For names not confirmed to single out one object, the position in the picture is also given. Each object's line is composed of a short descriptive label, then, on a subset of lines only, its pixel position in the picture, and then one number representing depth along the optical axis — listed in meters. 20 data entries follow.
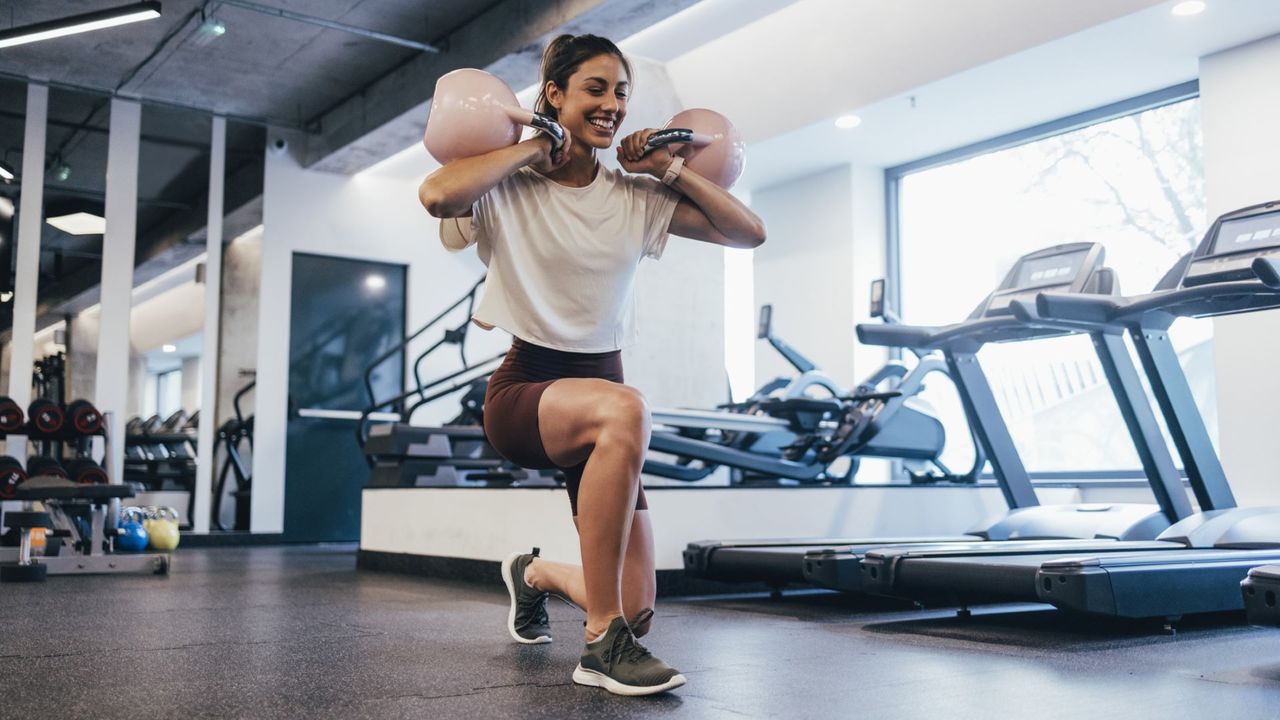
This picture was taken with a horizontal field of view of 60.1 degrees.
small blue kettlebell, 6.07
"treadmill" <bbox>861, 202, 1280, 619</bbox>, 2.69
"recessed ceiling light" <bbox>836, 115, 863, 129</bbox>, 6.88
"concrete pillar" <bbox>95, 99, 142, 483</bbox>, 7.70
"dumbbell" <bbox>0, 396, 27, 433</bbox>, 5.82
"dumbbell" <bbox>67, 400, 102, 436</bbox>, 5.80
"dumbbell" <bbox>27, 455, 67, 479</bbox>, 5.53
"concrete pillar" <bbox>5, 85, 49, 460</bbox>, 7.41
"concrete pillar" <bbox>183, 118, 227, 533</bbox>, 7.99
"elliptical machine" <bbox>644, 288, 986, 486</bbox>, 4.81
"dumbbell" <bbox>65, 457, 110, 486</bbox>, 5.70
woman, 1.93
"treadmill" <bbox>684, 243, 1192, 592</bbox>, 3.59
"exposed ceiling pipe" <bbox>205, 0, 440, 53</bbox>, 6.36
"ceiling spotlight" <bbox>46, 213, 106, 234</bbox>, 7.69
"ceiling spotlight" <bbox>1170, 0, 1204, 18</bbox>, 5.18
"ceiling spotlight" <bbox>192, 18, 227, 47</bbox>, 6.14
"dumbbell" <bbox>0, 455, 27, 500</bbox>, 5.38
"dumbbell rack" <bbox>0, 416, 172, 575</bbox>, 4.85
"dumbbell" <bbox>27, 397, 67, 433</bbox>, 5.76
